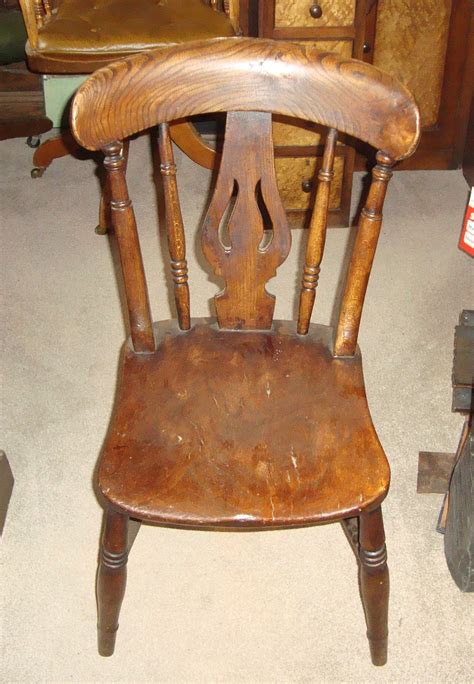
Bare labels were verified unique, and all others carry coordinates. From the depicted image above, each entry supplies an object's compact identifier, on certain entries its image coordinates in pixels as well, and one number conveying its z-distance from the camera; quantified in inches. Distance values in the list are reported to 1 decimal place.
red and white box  90.1
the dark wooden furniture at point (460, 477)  57.7
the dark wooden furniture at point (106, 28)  70.9
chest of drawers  79.2
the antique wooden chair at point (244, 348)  43.9
